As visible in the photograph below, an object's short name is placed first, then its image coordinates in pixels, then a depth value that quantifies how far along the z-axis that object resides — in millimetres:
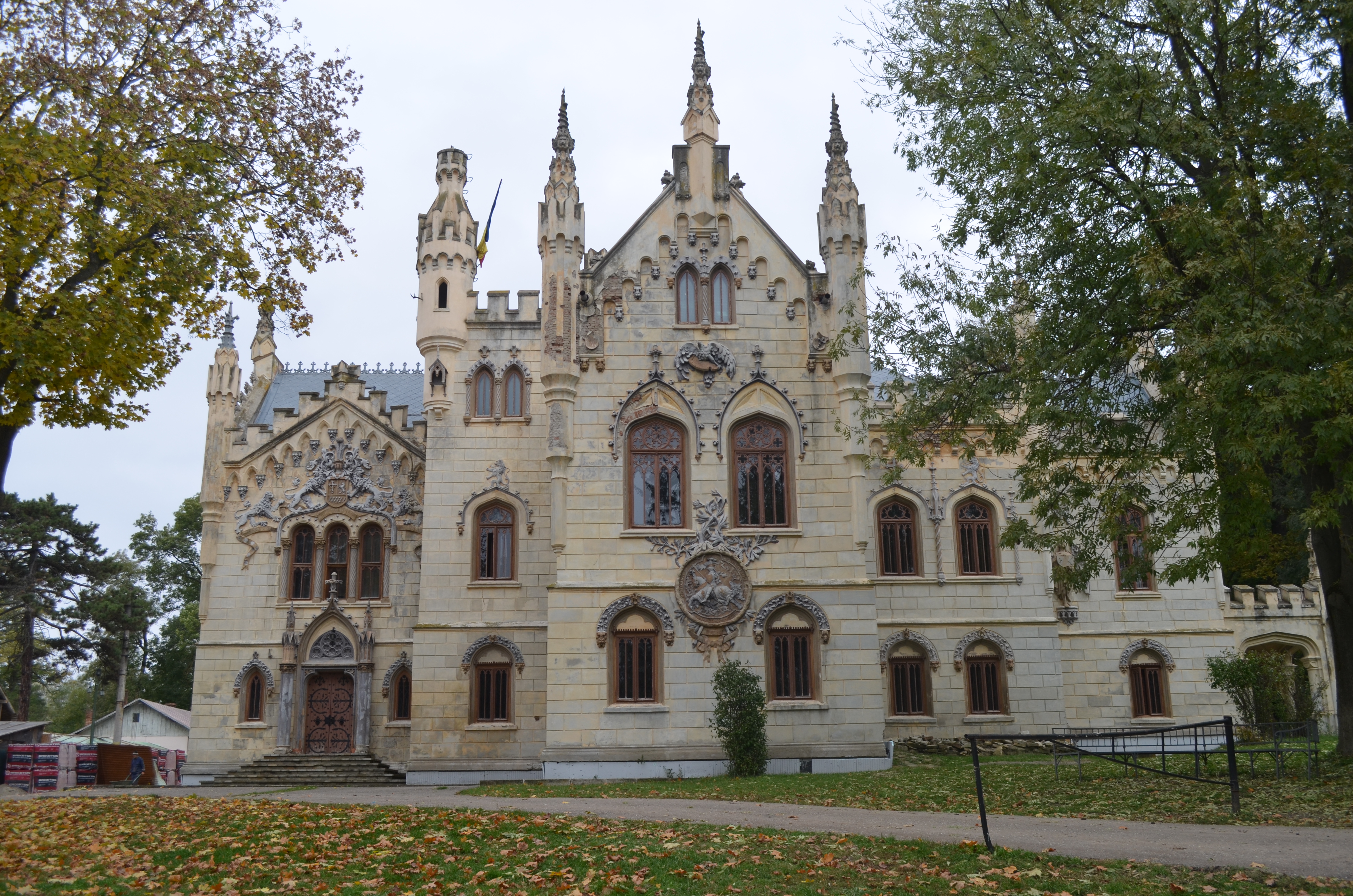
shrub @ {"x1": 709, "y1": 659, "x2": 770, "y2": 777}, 24234
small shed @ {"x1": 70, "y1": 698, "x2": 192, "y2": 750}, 51406
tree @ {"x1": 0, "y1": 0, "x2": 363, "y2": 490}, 12680
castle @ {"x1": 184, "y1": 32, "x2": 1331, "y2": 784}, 25812
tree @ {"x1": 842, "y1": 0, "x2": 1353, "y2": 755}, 14461
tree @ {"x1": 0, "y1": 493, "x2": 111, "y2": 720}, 41750
